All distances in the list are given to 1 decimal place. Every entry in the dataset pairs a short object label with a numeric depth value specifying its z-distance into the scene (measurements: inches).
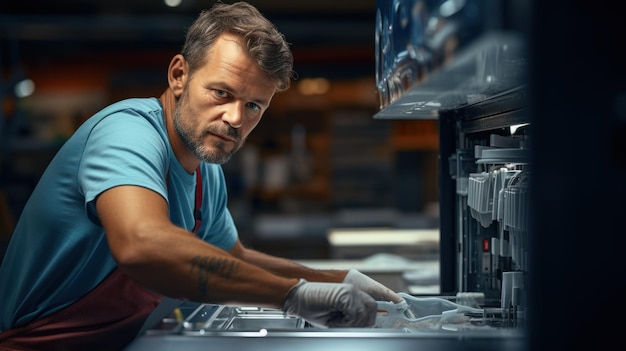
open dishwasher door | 44.9
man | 46.1
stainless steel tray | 54.6
